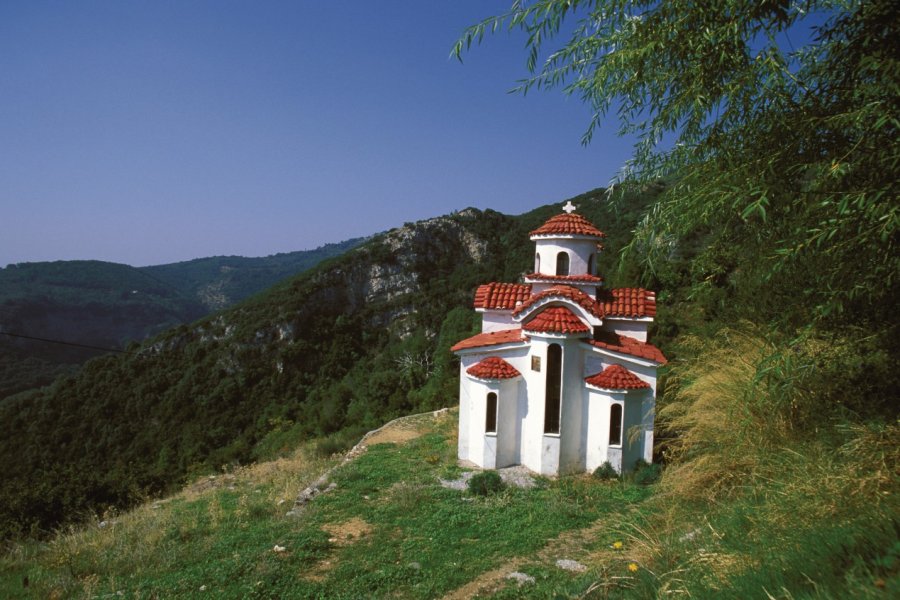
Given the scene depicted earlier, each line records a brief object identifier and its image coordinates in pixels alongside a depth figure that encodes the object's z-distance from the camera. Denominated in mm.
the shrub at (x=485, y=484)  9125
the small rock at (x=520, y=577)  5711
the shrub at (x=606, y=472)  9852
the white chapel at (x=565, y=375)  10062
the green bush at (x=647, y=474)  9531
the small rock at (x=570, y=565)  5922
